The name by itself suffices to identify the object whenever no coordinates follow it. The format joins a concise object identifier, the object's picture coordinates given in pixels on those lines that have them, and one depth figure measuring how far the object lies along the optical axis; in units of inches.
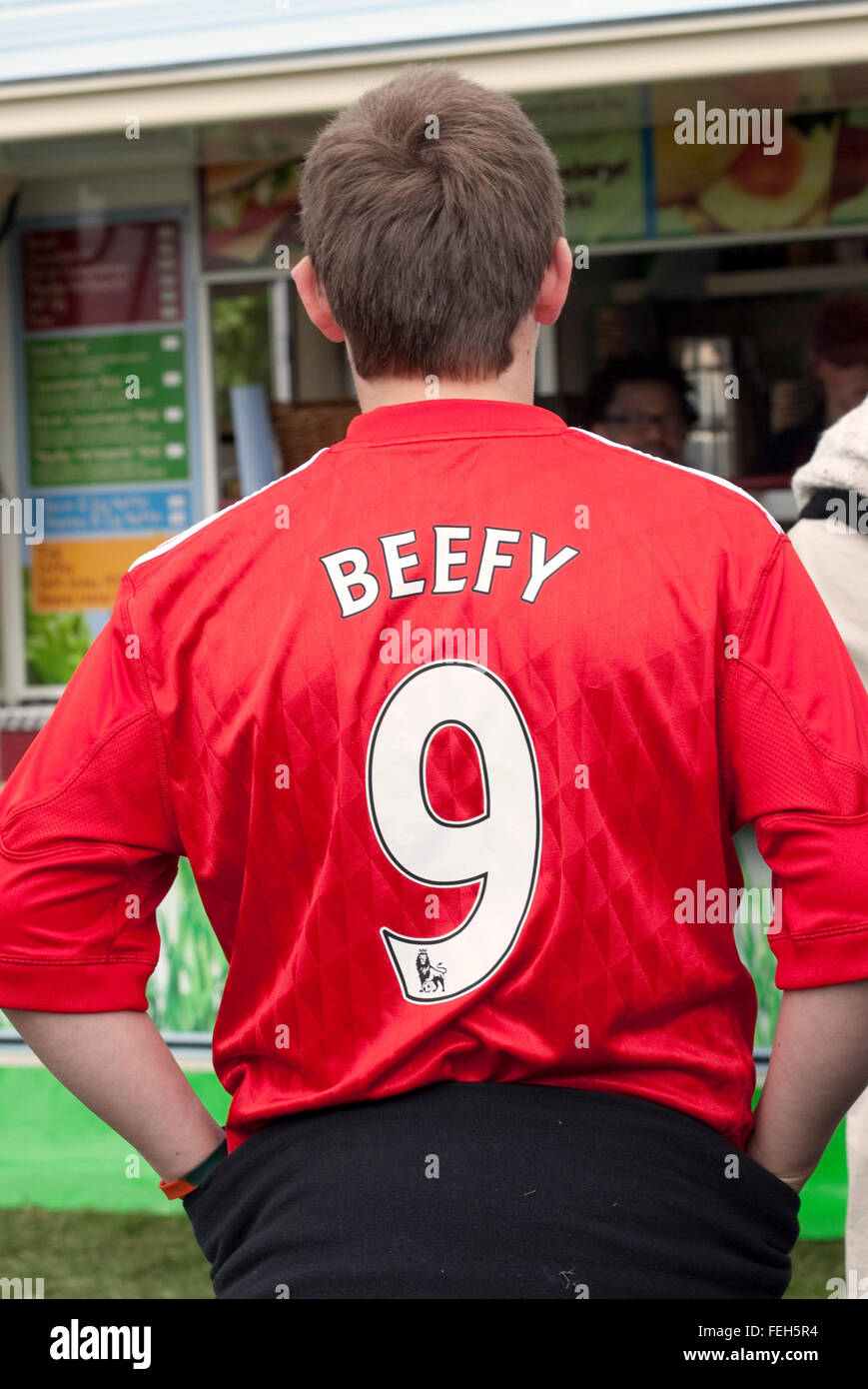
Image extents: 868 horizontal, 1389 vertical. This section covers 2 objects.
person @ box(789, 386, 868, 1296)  190.7
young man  101.0
